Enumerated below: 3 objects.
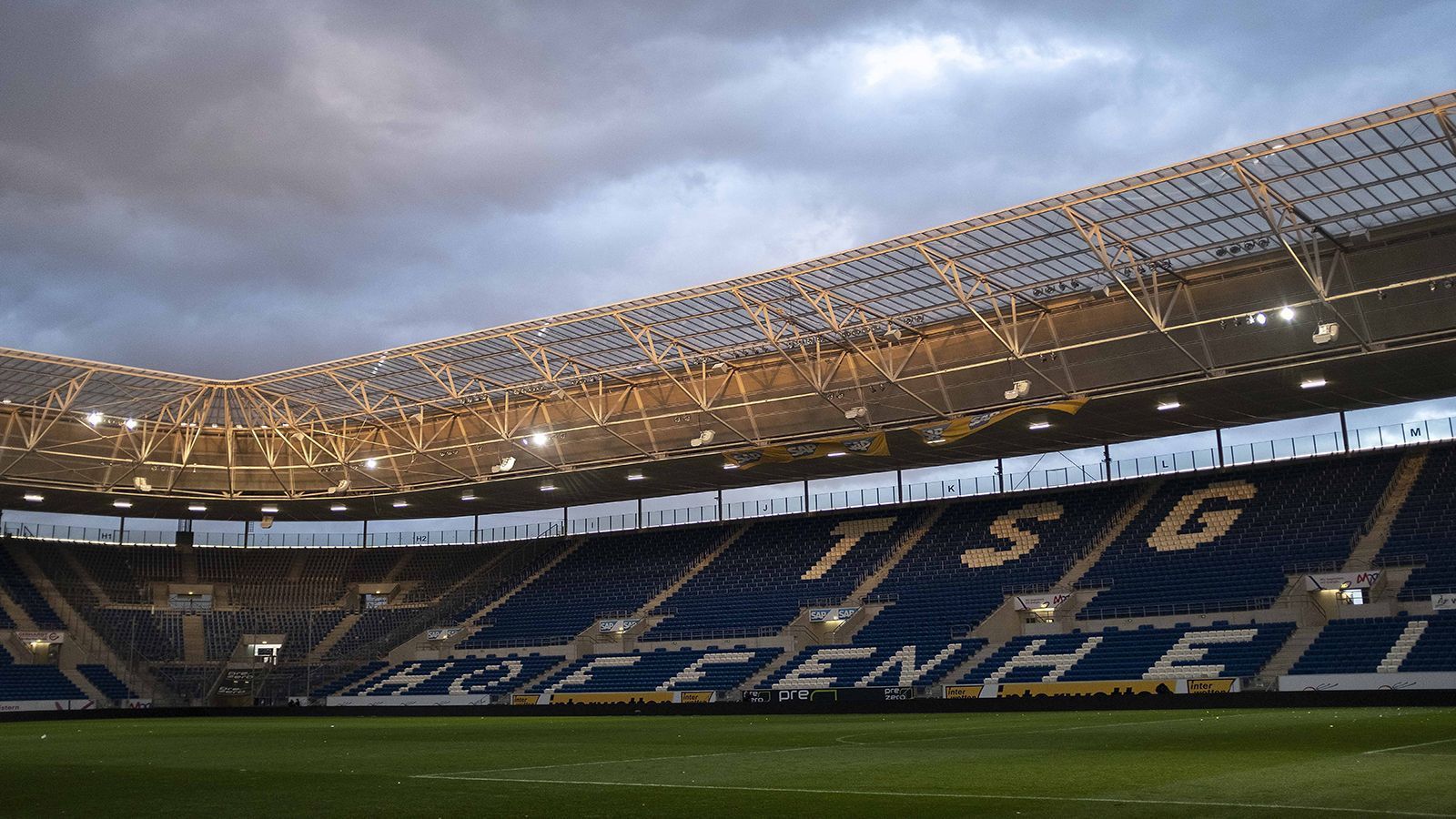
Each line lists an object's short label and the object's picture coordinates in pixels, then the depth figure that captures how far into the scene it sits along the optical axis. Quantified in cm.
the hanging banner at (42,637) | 5702
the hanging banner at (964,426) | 3884
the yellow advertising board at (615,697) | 4794
